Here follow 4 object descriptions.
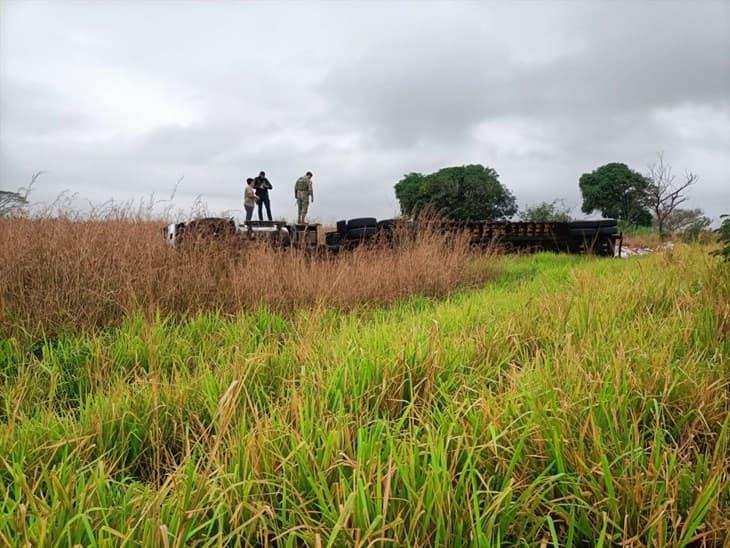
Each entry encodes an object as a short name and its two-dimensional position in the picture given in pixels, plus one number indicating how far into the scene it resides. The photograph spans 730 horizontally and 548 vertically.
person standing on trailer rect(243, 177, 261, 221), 12.65
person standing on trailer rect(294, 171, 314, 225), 14.09
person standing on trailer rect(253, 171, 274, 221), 13.59
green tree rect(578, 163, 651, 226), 34.09
